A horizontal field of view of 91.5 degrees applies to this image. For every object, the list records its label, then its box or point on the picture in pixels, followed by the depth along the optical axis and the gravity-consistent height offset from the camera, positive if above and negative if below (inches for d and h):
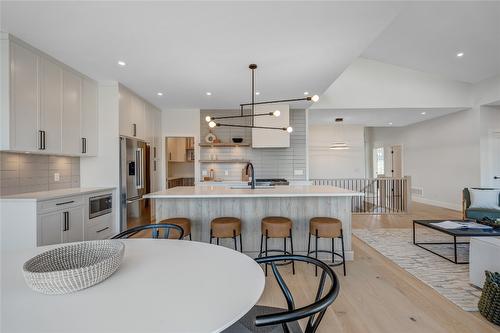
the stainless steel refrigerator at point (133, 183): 154.4 -10.7
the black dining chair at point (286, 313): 29.6 -19.0
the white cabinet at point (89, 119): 142.9 +29.2
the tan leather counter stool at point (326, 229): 105.5 -27.5
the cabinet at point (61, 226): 101.4 -26.4
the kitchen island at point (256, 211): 123.7 -22.9
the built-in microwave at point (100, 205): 131.3 -21.3
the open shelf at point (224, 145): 213.5 +19.2
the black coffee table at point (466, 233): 111.2 -32.4
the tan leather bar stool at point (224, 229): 106.7 -27.5
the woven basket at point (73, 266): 32.2 -15.2
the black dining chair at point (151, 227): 68.9 -18.2
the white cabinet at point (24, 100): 100.4 +29.6
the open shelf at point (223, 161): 218.2 +4.9
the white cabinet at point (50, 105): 114.5 +30.9
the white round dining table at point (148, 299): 26.4 -17.0
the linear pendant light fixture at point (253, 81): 126.0 +35.0
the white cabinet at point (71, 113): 128.5 +30.2
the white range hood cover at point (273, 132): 208.2 +29.2
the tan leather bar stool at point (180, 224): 106.8 -25.6
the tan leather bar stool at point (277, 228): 105.5 -27.3
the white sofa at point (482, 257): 88.3 -35.4
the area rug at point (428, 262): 91.1 -48.1
